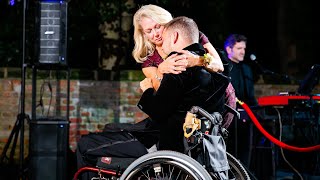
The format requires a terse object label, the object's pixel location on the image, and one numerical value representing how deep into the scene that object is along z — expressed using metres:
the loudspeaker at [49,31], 6.14
